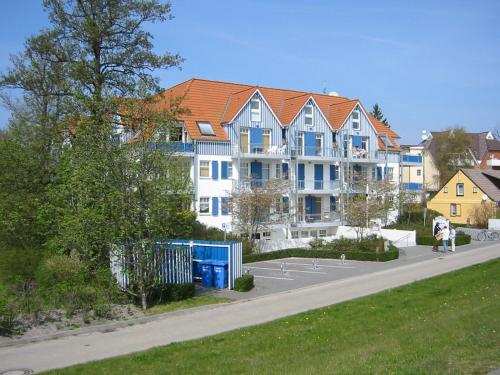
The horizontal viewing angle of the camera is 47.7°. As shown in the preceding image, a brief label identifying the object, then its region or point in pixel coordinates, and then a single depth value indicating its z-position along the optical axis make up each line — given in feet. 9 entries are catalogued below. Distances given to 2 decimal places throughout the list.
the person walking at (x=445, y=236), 106.63
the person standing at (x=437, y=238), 107.86
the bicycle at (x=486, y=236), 129.59
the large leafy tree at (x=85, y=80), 56.80
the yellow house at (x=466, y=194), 175.11
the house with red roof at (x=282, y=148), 121.39
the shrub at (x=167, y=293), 59.52
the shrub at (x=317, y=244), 108.88
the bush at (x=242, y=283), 67.41
